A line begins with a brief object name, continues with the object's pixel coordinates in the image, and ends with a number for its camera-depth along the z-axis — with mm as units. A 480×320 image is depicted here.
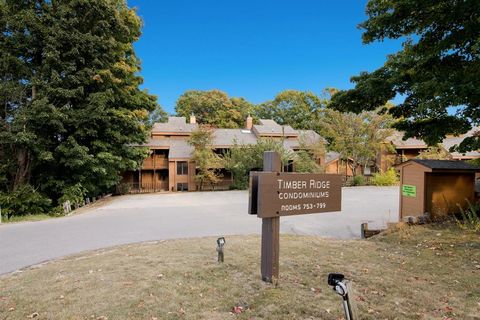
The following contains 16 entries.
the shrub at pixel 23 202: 12781
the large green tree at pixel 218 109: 45250
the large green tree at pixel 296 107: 45188
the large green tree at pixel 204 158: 25406
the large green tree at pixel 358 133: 25906
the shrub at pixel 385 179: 24625
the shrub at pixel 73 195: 14422
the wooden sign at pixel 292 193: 3726
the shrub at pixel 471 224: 6738
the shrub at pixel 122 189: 24688
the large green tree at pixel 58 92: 13656
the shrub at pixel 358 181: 25016
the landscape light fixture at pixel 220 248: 4820
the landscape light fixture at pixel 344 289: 2467
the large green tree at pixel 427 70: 5527
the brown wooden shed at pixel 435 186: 8008
